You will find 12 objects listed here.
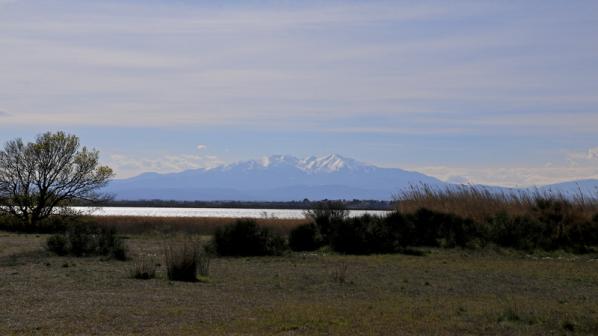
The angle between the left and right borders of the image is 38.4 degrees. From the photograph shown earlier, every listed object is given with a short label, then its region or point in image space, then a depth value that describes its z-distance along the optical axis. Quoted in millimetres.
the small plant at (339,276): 22516
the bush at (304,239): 37312
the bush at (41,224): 54594
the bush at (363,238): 35969
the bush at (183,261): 22031
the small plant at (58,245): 31609
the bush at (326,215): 38156
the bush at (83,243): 31234
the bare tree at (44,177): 57438
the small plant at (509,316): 15562
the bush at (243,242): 33688
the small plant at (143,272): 22406
